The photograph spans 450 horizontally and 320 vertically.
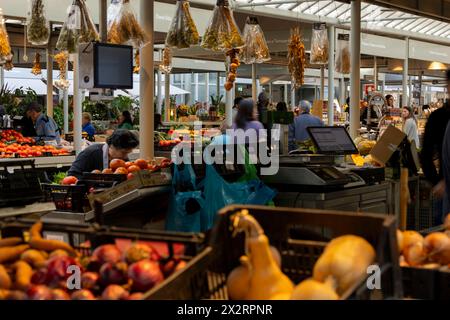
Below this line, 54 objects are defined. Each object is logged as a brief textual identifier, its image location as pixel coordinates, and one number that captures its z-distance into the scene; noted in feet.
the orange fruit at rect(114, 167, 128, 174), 18.64
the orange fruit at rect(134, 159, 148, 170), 19.92
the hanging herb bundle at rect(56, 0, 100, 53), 21.65
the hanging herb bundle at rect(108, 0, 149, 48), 21.67
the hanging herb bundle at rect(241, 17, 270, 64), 29.25
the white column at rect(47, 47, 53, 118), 50.70
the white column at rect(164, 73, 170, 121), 73.87
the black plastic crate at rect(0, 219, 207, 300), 6.27
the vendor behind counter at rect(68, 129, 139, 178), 21.17
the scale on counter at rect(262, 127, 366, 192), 18.61
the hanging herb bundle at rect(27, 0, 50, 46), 22.09
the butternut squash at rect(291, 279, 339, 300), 6.18
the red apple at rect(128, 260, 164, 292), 6.63
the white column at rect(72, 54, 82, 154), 36.09
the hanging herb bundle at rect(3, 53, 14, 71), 47.05
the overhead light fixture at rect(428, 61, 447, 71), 81.28
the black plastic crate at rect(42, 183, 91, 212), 17.15
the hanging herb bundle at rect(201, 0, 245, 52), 24.12
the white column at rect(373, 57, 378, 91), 66.69
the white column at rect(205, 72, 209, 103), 119.10
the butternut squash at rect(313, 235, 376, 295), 6.67
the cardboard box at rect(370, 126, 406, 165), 18.94
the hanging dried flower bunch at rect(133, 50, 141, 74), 35.90
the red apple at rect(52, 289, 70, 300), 6.31
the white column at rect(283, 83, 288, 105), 111.86
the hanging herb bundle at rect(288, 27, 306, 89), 34.37
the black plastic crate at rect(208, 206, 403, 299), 6.69
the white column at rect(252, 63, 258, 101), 65.41
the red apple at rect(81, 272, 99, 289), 6.84
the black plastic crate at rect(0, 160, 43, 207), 19.57
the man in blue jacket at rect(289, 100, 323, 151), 36.22
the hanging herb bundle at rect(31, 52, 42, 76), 51.06
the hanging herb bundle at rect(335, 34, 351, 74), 38.27
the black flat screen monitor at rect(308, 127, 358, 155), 22.26
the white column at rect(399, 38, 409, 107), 61.68
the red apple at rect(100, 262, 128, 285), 6.82
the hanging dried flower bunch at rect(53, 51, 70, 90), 41.84
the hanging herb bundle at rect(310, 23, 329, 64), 34.42
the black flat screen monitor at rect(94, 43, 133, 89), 20.98
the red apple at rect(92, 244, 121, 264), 7.09
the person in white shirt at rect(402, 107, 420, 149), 42.19
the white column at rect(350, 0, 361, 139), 36.83
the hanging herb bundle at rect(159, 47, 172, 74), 41.96
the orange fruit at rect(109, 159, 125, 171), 19.57
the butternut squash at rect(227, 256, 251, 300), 6.81
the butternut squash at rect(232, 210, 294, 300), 6.64
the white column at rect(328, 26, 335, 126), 46.50
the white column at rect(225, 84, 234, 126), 50.11
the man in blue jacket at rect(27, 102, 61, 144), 41.11
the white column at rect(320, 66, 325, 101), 55.08
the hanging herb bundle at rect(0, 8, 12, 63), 24.25
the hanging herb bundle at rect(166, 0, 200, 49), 23.53
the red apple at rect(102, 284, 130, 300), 6.49
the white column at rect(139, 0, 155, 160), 24.98
